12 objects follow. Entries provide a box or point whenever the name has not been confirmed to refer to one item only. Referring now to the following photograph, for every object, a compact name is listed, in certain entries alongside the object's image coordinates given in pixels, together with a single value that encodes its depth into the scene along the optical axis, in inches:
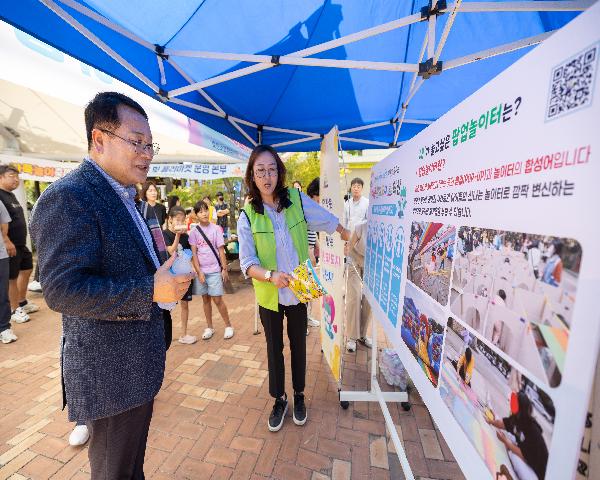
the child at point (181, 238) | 153.2
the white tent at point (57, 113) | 115.0
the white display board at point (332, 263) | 100.1
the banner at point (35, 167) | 245.9
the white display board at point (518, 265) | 21.4
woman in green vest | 85.0
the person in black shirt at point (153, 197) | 179.0
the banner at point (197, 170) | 269.3
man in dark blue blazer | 39.5
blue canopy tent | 83.6
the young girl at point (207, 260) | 156.2
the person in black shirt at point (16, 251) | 167.0
